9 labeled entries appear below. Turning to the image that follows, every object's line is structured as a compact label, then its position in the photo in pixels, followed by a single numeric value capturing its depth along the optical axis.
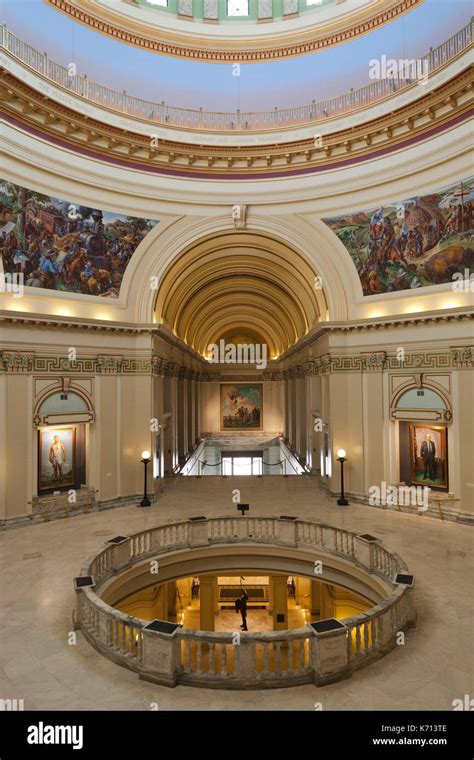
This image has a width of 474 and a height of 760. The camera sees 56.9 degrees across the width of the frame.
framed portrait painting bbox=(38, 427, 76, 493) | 13.54
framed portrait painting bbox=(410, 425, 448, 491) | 13.48
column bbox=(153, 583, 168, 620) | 13.24
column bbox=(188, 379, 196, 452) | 26.28
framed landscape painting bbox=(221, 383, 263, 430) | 34.25
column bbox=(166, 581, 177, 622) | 14.58
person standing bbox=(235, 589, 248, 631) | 14.52
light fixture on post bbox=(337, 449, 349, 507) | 14.71
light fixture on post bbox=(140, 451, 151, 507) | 14.92
